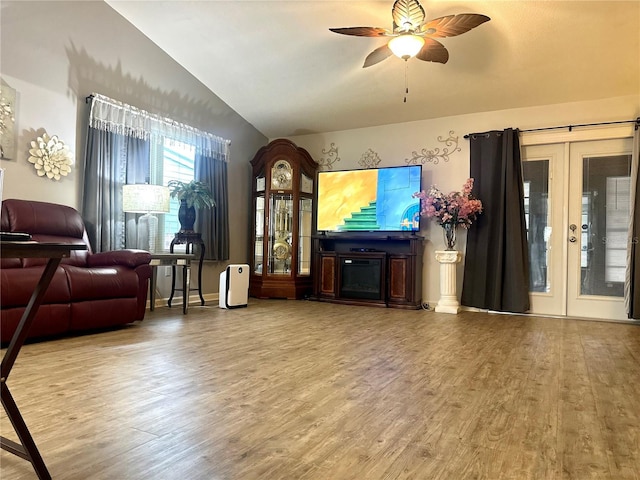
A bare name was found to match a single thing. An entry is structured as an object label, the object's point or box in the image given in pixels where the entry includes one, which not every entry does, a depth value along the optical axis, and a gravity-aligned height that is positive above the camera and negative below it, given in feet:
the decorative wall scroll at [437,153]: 18.02 +3.86
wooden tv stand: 17.53 -0.79
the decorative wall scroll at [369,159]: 19.67 +3.79
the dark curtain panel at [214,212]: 17.95 +1.19
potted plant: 15.96 +1.52
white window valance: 13.97 +4.02
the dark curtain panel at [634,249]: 14.30 +0.06
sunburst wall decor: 12.47 +2.30
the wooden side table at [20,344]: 3.67 -1.05
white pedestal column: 16.60 -1.30
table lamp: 13.65 +1.25
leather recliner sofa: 9.38 -1.03
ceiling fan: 10.46 +5.31
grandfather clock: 19.77 +0.79
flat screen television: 17.85 +1.88
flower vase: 16.73 +0.47
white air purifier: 16.24 -1.67
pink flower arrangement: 16.15 +1.47
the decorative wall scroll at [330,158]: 20.72 +4.00
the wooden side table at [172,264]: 13.50 -0.78
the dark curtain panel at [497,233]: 16.06 +0.54
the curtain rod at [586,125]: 14.71 +4.40
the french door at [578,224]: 15.31 +0.91
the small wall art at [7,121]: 11.70 +3.06
